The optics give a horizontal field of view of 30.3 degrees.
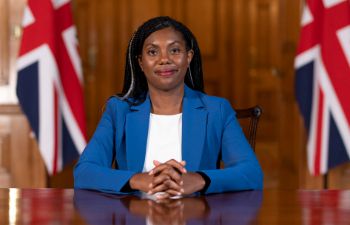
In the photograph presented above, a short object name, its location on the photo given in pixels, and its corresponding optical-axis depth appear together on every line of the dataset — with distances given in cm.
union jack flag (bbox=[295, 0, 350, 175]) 397
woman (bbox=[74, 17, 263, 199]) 212
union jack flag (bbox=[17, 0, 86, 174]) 412
